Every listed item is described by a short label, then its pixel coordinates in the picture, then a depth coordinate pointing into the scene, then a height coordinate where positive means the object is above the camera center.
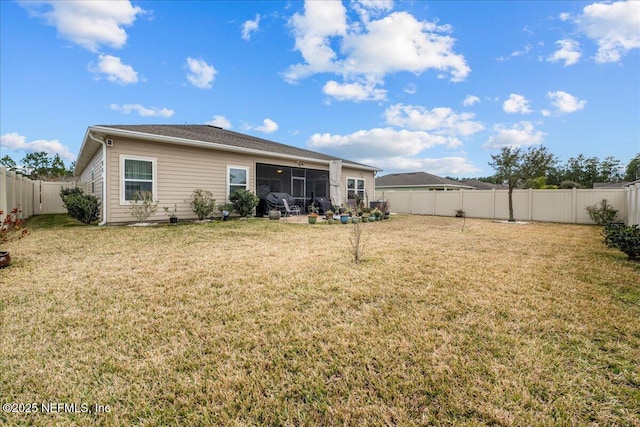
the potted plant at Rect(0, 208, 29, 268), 4.17 -0.39
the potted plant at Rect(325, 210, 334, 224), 10.28 -0.31
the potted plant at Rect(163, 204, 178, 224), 9.18 -0.14
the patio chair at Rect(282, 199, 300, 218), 11.52 -0.01
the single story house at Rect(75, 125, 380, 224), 8.45 +1.70
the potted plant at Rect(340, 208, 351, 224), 10.64 -0.35
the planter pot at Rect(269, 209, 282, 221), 10.95 -0.24
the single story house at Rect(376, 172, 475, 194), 25.34 +2.53
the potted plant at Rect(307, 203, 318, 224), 9.94 -0.33
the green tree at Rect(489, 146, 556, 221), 12.59 +2.08
